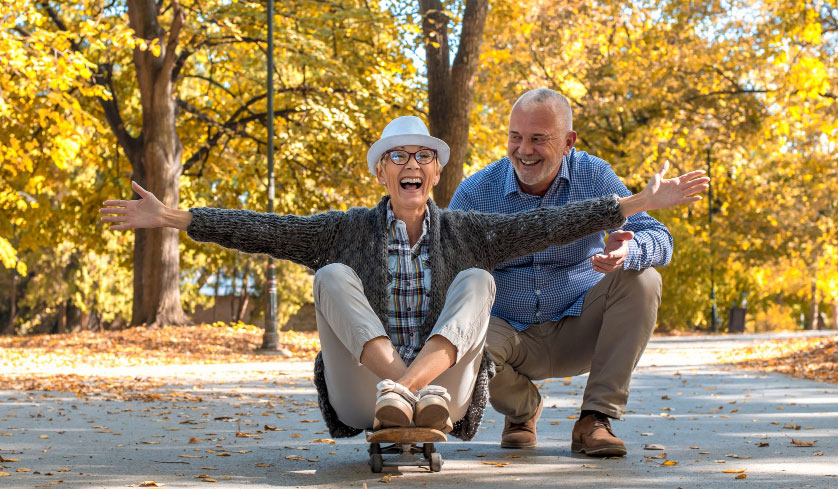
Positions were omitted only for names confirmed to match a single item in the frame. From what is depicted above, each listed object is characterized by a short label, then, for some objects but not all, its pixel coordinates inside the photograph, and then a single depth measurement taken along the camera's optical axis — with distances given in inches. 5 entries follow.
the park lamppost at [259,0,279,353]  844.6
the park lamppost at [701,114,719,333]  1027.7
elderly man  227.5
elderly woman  197.6
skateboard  178.5
